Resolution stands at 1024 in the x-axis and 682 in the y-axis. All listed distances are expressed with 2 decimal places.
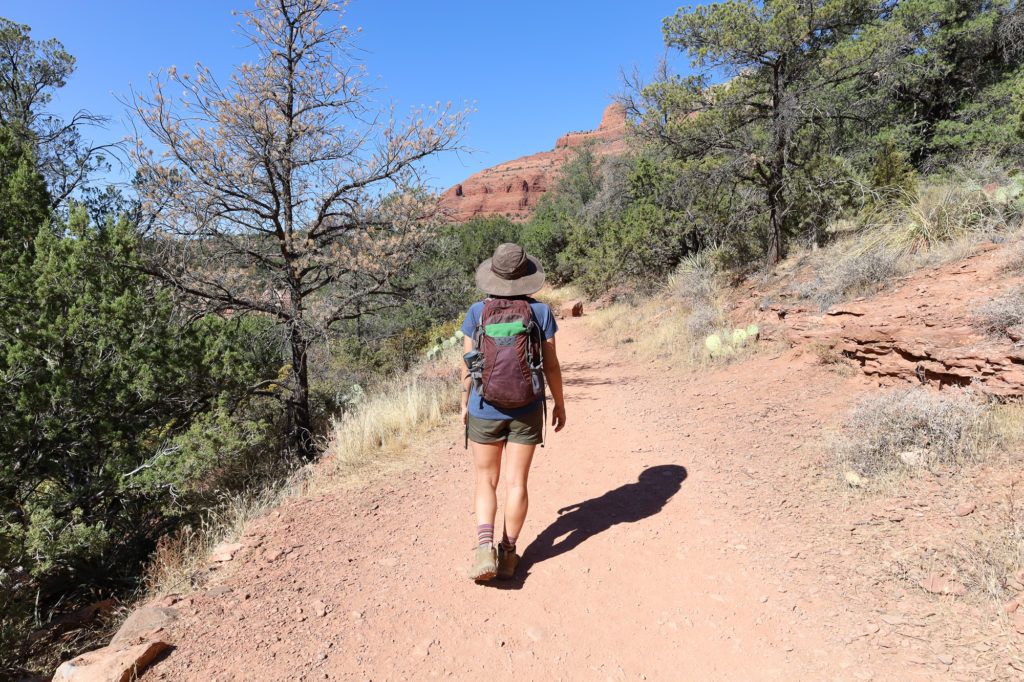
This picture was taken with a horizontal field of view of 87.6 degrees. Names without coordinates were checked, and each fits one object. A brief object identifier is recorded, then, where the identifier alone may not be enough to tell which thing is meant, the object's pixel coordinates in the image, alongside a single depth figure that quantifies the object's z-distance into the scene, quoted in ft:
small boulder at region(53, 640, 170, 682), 7.97
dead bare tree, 19.95
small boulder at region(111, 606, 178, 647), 9.16
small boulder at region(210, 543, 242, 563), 12.04
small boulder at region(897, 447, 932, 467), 11.87
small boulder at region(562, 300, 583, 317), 53.47
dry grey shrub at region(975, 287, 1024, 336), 14.37
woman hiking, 9.46
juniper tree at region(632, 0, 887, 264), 29.50
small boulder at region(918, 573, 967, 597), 8.31
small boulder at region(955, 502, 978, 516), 9.87
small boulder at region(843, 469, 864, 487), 11.96
